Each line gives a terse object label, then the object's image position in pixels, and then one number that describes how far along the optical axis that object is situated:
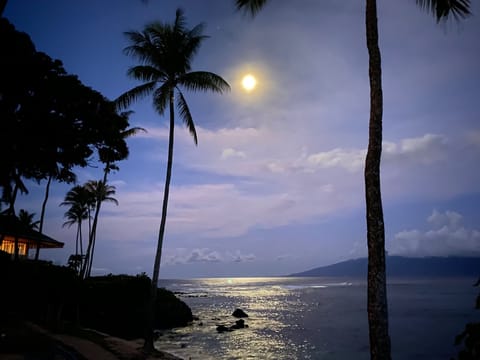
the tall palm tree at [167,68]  16.52
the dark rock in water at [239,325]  39.16
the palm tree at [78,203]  41.78
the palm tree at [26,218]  43.23
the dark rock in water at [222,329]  36.09
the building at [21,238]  24.56
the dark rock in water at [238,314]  51.22
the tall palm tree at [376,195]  6.30
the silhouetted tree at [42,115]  12.48
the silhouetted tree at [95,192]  39.02
